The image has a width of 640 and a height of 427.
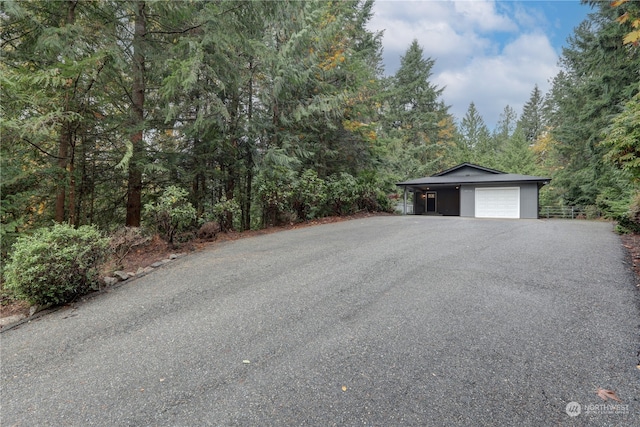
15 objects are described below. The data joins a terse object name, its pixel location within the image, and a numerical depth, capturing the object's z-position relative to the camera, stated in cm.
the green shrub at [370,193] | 1217
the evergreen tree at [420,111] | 2506
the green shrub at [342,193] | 1072
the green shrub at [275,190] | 853
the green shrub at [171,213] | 578
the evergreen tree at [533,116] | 3705
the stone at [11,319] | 314
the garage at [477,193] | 1408
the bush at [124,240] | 491
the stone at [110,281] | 409
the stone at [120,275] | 430
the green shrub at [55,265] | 322
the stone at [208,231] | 691
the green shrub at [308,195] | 932
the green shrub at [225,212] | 745
